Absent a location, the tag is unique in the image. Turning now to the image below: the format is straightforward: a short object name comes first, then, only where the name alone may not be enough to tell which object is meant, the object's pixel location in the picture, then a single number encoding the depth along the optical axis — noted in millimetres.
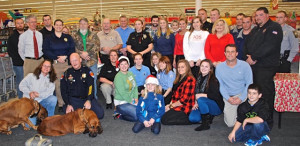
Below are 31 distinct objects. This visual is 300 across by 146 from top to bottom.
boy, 3062
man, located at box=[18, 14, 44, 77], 4547
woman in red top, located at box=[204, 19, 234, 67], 4117
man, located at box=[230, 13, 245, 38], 4936
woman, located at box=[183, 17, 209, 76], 4455
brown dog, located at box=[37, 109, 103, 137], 3344
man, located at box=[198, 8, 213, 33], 4859
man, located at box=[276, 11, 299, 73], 4777
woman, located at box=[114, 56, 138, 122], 4184
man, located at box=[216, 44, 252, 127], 3621
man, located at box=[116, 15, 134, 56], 5641
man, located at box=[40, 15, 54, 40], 4878
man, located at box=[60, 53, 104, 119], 3986
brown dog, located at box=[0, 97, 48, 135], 3422
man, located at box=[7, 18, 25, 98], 4773
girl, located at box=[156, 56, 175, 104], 4387
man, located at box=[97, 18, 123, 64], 5227
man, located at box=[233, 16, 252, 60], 4587
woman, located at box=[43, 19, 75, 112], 4590
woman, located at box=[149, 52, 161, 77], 4828
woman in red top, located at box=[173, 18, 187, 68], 4938
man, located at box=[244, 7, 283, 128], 3605
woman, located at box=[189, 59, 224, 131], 3717
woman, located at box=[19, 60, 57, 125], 3910
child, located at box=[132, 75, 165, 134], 3629
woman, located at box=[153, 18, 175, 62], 4961
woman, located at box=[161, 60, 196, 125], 3828
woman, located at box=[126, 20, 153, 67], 5027
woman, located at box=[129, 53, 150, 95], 4646
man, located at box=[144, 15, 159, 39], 5254
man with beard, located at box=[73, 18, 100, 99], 4957
